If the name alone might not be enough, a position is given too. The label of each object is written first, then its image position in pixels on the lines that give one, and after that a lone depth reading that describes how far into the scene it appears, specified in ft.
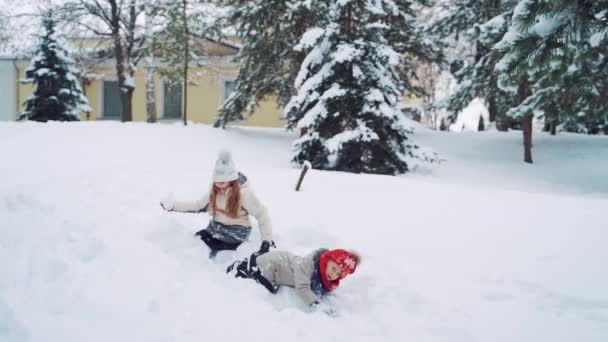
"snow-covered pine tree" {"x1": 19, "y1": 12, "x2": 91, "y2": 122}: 64.80
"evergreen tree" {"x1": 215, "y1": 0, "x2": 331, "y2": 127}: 41.83
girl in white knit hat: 15.10
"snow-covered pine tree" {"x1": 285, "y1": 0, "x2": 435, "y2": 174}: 34.88
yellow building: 78.38
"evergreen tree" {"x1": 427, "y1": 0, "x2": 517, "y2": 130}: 45.55
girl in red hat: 13.05
